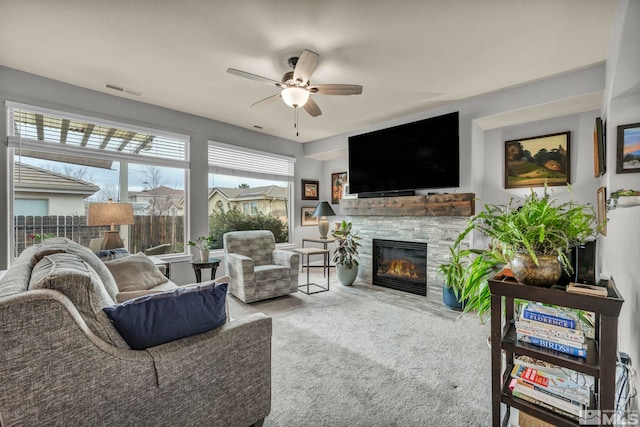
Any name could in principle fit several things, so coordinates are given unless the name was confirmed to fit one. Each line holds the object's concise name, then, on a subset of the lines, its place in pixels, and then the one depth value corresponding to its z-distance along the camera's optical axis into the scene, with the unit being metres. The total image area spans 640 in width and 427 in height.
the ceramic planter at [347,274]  4.53
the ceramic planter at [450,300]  3.43
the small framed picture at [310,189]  5.87
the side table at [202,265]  3.67
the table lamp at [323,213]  4.99
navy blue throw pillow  1.17
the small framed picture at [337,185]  5.87
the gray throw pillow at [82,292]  1.05
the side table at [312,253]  4.12
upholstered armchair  3.62
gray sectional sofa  0.92
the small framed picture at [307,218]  5.82
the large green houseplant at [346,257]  4.53
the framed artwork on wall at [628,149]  2.13
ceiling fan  2.40
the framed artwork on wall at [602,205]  2.38
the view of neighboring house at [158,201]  3.88
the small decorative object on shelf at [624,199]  1.60
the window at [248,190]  4.66
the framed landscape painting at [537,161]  3.43
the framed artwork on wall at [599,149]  2.63
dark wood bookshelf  1.04
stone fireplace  3.67
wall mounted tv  3.72
